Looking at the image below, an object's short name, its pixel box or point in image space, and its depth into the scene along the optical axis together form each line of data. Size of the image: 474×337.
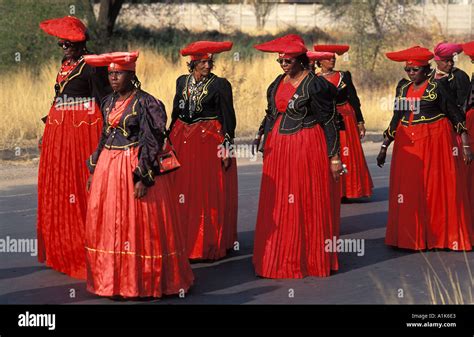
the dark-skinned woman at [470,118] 12.59
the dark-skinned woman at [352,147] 14.98
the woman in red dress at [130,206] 9.26
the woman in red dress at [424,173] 11.75
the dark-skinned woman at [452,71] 12.87
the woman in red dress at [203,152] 11.31
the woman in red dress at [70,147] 10.42
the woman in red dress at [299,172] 10.30
